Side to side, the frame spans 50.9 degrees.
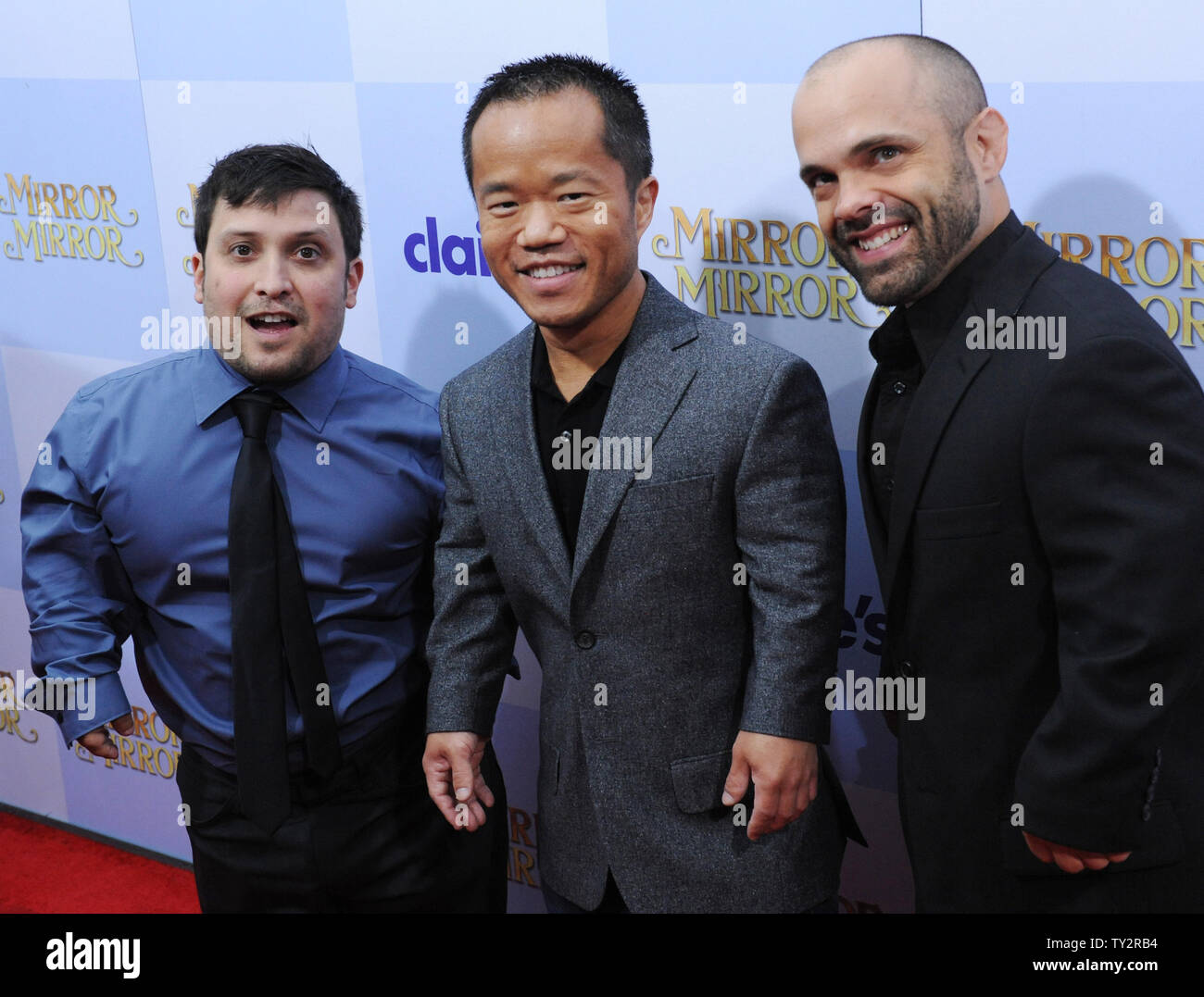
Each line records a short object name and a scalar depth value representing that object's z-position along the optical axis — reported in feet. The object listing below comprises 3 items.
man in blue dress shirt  7.23
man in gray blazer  6.10
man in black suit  5.17
